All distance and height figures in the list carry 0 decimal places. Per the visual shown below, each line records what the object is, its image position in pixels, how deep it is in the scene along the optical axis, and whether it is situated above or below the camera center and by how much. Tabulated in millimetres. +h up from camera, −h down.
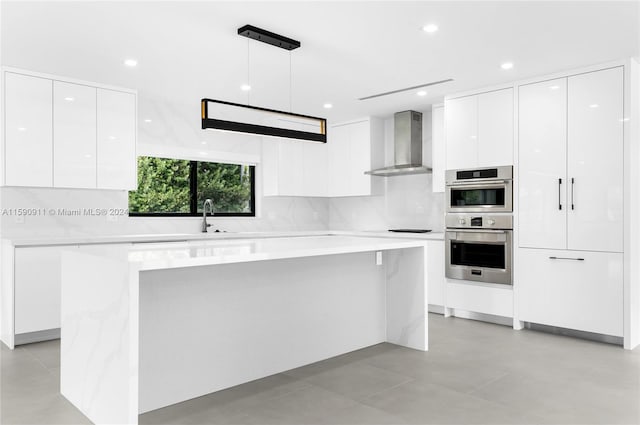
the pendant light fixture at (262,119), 3145 +664
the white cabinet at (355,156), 6293 +761
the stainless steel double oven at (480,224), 4598 -136
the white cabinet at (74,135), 4328 +710
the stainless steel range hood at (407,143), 5793 +851
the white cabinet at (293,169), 6438 +592
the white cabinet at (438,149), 5337 +714
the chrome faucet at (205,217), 5766 -79
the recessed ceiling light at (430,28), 3222 +1273
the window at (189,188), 5609 +291
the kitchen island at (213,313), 2268 -656
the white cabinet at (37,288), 3924 -668
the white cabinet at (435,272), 5148 -675
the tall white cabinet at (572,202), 3936 +83
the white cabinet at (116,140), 4602 +709
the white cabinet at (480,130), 4613 +834
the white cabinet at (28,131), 4074 +708
